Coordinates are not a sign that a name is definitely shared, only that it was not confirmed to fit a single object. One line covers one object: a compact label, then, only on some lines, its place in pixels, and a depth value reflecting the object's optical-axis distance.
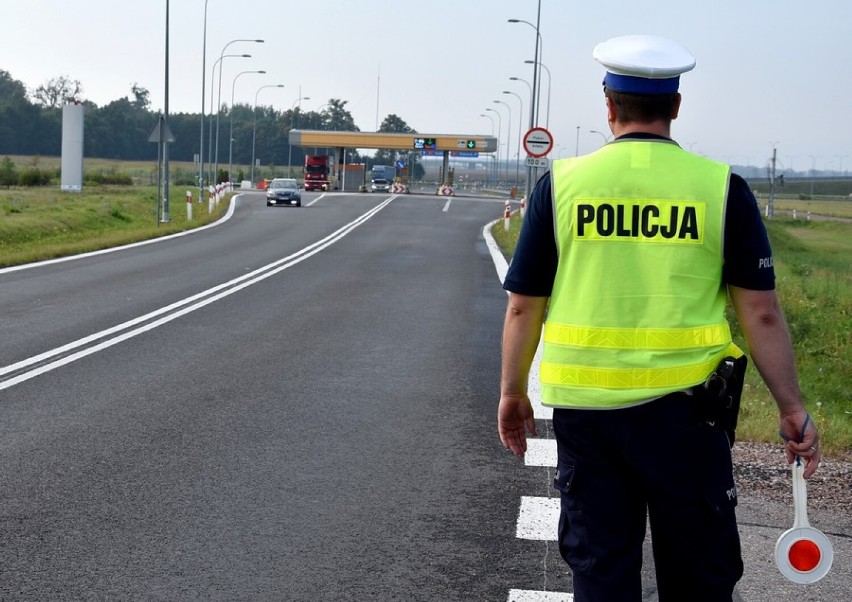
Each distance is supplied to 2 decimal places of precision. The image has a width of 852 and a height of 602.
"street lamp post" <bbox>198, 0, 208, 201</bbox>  52.75
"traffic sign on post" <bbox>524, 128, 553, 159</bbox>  34.12
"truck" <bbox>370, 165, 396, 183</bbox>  91.81
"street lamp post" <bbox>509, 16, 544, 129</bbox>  43.33
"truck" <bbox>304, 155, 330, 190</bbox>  79.19
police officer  3.21
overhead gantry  81.44
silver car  54.22
